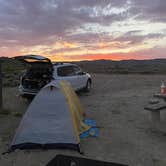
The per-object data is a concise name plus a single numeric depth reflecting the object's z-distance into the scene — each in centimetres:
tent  358
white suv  642
